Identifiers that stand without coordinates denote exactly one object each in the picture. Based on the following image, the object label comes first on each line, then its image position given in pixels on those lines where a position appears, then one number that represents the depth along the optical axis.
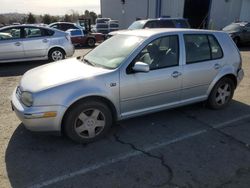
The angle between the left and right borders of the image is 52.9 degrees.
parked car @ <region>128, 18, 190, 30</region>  11.69
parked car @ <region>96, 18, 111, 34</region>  22.25
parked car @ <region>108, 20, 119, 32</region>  22.28
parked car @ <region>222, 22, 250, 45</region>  15.71
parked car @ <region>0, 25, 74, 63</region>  8.79
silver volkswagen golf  3.43
